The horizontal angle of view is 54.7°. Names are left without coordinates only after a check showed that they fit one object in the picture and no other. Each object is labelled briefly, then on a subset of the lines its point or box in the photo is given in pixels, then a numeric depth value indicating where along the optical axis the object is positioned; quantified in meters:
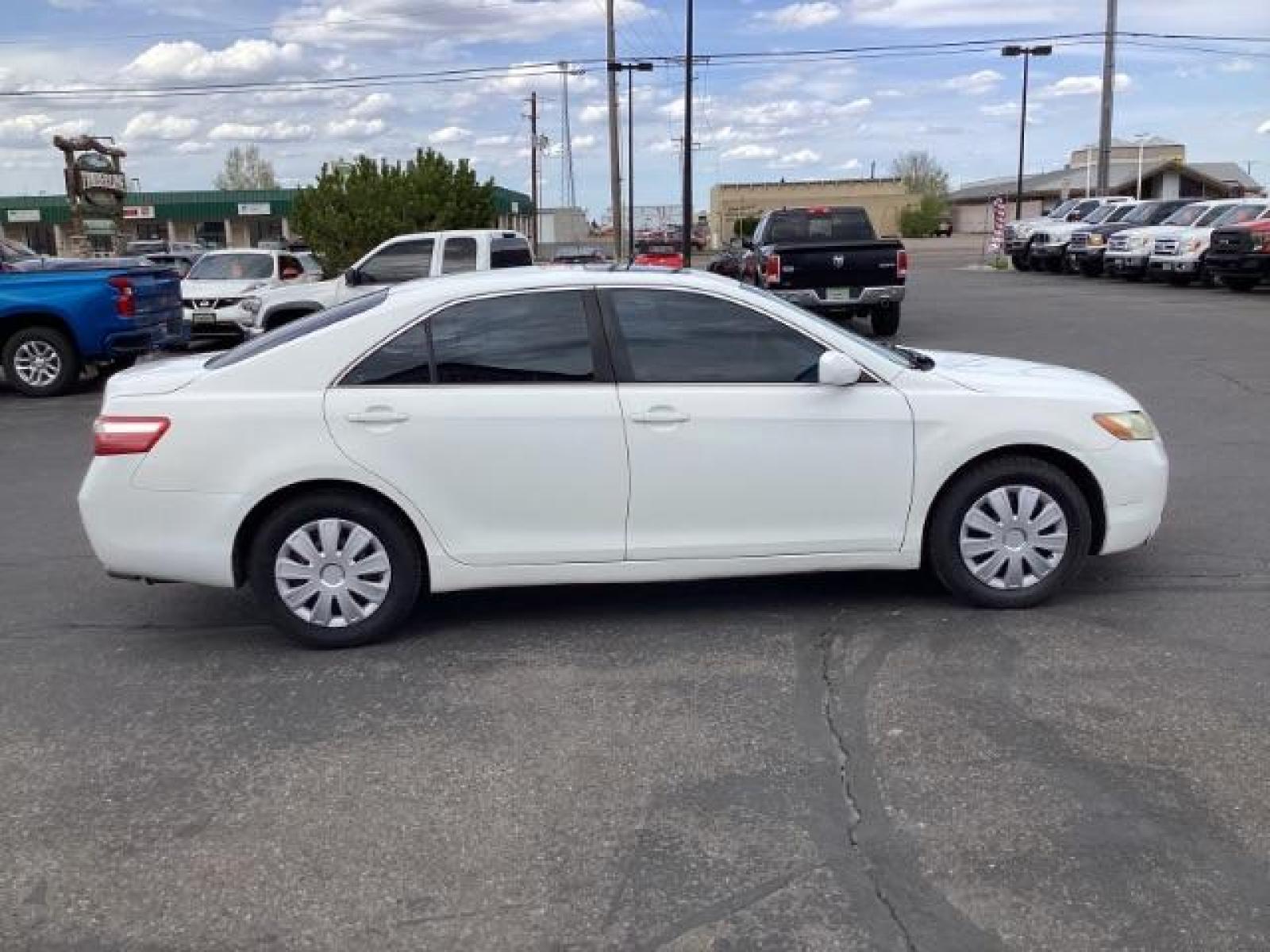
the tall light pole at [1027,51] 46.94
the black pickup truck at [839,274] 16.70
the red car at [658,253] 35.66
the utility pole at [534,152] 72.31
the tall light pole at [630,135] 40.58
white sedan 5.23
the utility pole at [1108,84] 38.19
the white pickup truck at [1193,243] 26.08
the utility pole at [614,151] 39.41
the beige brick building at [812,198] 90.19
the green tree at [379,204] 29.08
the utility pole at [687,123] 32.41
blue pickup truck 13.66
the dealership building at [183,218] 79.31
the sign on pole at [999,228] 43.72
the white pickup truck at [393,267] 15.72
